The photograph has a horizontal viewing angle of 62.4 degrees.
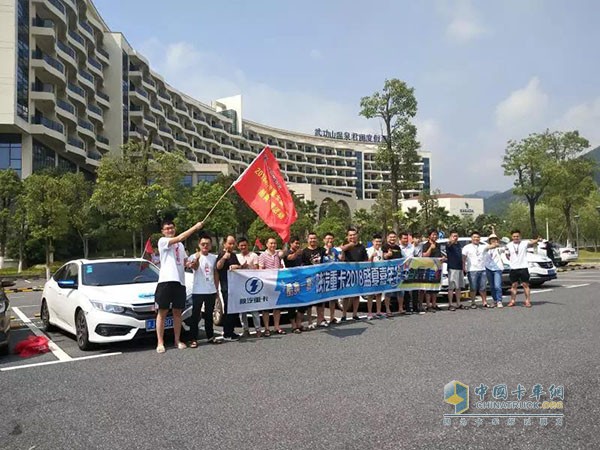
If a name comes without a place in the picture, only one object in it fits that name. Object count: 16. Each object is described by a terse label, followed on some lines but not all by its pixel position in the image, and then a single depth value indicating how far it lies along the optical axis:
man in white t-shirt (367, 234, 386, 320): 10.37
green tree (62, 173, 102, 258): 37.47
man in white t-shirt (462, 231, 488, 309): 11.70
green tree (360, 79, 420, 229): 33.03
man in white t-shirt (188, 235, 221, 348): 7.88
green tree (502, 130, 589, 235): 46.47
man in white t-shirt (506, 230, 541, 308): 12.02
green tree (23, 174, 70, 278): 33.41
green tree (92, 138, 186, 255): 34.84
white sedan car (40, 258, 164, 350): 7.41
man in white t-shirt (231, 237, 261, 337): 8.70
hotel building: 40.44
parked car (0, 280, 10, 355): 7.14
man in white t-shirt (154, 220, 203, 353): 7.35
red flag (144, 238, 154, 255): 15.44
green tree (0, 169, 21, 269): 35.22
